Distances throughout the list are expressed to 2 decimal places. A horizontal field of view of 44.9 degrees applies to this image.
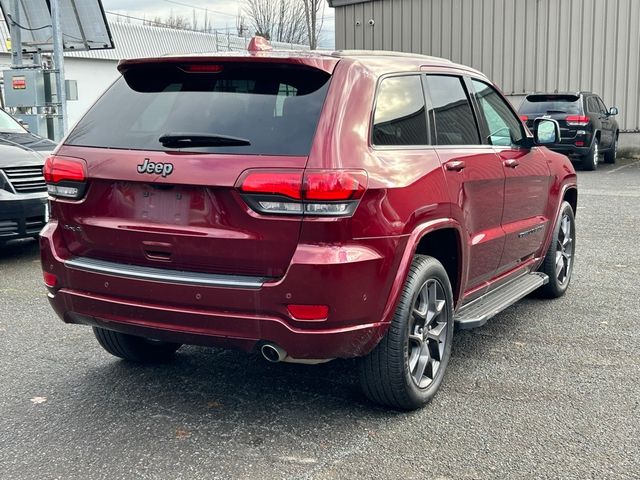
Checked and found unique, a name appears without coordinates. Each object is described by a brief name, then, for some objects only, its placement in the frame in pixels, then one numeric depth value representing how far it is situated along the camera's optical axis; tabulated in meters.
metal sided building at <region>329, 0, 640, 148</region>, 20.08
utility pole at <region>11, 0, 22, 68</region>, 12.70
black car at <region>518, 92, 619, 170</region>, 16.77
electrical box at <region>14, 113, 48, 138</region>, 12.44
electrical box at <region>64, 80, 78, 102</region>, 12.63
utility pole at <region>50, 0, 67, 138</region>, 11.78
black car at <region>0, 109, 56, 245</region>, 7.31
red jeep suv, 3.28
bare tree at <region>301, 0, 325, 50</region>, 37.44
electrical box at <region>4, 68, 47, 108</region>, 12.18
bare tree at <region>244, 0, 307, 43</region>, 45.03
